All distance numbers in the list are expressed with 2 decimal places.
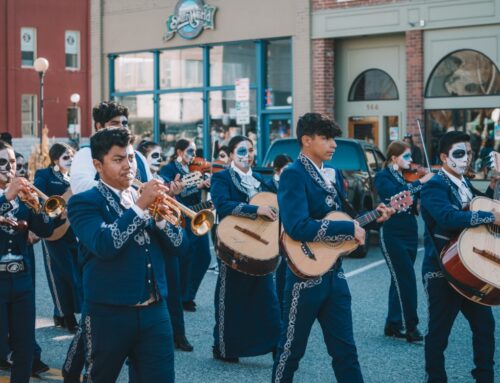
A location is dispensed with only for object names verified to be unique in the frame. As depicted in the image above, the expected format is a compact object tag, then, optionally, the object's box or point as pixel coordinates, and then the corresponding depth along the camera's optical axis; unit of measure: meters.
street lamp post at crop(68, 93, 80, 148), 42.19
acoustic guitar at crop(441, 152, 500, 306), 5.86
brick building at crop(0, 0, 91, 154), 43.16
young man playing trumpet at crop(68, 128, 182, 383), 4.68
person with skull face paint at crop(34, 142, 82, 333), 9.06
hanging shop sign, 25.03
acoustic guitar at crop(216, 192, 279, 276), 7.26
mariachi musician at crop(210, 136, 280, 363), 7.56
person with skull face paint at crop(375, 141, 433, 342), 8.39
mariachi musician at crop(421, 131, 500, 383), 6.17
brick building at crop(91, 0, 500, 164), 20.53
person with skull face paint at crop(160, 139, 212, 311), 9.79
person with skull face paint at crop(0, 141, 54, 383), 6.23
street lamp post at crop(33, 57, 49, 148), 28.02
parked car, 14.30
